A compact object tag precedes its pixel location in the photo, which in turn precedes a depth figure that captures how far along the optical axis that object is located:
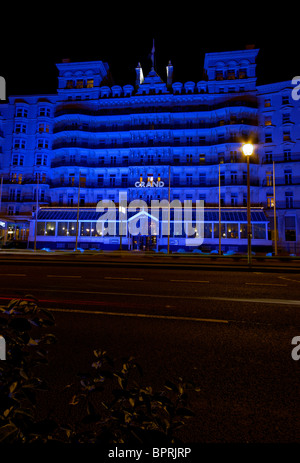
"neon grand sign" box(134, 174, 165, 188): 38.59
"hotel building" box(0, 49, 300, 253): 37.72
